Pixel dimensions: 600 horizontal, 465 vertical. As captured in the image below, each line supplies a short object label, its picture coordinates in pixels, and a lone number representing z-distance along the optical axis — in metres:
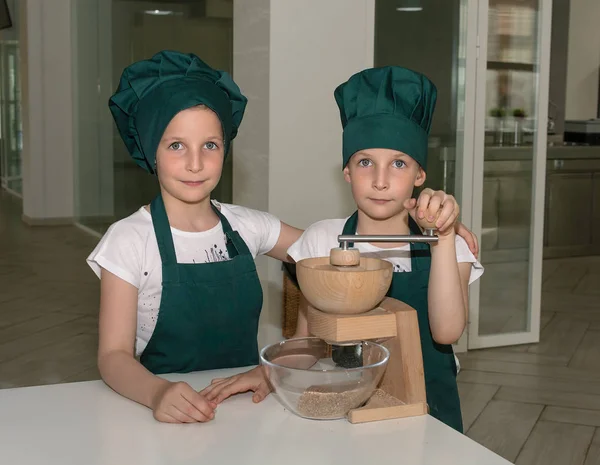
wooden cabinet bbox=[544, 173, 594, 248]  7.02
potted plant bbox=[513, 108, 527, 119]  4.35
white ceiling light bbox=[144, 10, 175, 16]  5.69
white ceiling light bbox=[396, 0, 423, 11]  3.68
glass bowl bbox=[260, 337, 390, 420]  1.28
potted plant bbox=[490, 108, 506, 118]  4.27
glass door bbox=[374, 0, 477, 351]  3.85
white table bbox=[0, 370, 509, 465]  1.19
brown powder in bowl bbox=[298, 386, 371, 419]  1.29
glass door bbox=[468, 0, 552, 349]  4.25
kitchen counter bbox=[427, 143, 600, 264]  4.16
